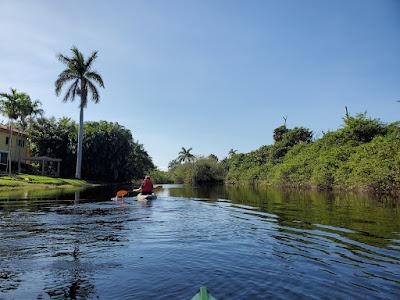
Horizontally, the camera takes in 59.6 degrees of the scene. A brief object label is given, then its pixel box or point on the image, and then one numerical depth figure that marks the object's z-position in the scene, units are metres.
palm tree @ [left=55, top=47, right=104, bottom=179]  52.88
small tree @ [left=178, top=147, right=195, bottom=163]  121.22
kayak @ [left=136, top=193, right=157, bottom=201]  25.97
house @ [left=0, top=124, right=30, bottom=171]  55.17
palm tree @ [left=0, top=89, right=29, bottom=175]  51.03
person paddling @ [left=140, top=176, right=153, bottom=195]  27.02
